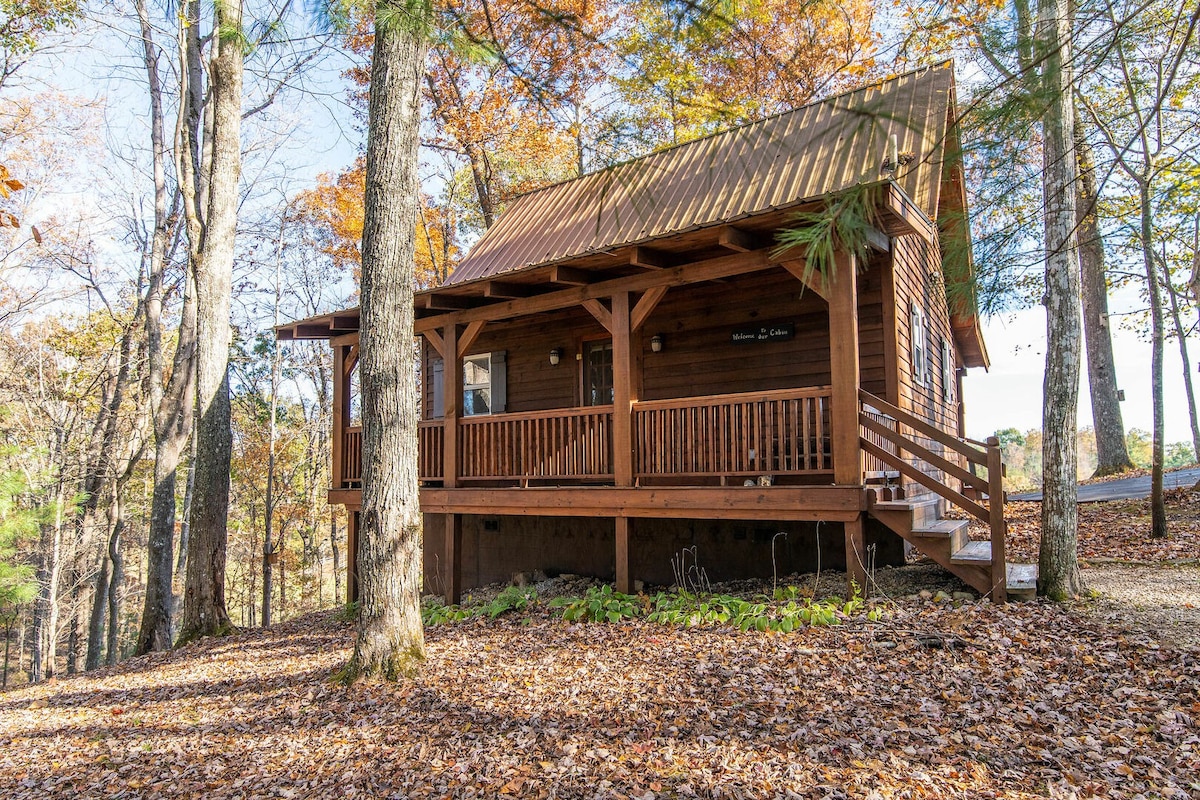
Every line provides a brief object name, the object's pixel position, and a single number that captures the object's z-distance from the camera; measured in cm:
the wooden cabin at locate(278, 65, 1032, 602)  687
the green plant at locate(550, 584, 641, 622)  745
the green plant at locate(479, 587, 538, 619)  842
